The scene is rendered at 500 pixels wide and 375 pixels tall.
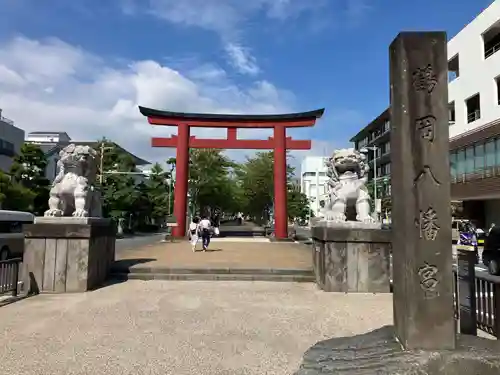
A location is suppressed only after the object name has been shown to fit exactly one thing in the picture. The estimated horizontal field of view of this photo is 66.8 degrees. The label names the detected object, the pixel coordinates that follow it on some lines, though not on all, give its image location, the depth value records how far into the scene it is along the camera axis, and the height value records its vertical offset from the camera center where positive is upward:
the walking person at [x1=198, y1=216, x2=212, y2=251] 15.31 -0.79
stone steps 9.05 -1.50
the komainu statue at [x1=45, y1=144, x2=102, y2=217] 8.33 +0.55
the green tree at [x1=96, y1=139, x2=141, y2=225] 32.44 +2.31
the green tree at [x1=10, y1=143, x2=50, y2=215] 25.06 +2.43
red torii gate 22.92 +4.80
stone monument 3.26 -0.15
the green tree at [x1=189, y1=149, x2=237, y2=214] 33.31 +3.50
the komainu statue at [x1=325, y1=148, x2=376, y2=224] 8.37 +0.64
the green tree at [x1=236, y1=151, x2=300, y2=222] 38.00 +3.34
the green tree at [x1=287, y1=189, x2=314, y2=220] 46.03 +1.36
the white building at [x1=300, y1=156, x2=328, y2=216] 82.01 +8.48
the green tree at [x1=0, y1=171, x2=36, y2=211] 21.70 +0.83
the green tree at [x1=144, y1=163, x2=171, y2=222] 40.94 +2.24
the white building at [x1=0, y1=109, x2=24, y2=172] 34.72 +6.47
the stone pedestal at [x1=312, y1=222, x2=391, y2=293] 7.84 -0.95
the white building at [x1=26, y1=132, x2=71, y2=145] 62.91 +12.52
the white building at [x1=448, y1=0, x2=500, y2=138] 22.91 +9.29
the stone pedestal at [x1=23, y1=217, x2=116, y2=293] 7.61 -0.93
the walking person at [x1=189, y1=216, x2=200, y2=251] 15.18 -0.85
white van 14.08 -0.96
